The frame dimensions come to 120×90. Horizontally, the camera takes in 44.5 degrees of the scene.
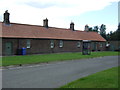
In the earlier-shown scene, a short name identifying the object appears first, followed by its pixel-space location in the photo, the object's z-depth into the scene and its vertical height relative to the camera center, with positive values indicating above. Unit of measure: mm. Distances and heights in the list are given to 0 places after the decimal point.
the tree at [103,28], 90824 +10639
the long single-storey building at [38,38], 22880 +1289
